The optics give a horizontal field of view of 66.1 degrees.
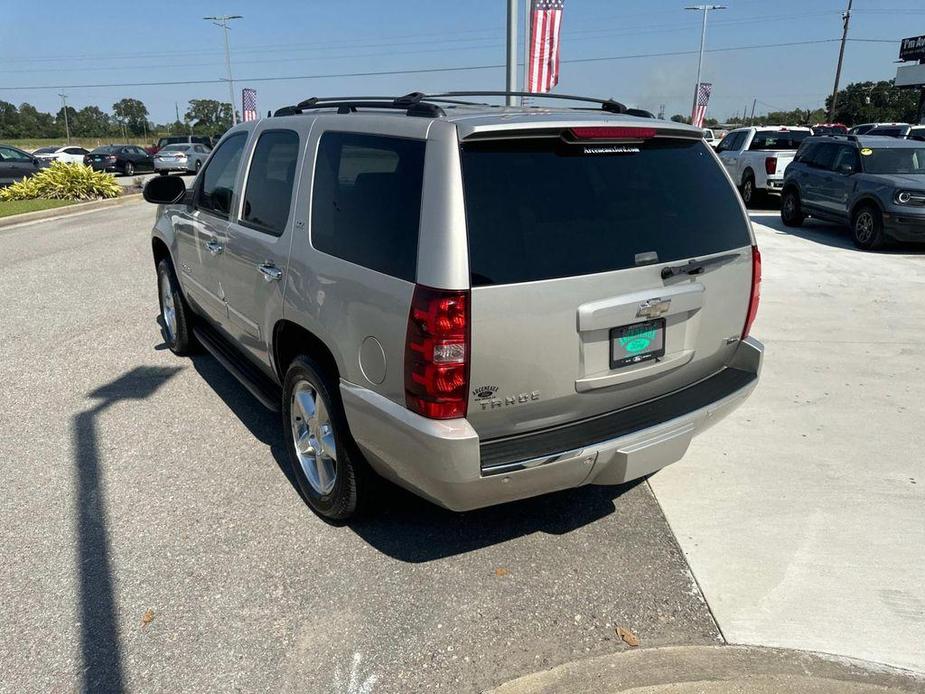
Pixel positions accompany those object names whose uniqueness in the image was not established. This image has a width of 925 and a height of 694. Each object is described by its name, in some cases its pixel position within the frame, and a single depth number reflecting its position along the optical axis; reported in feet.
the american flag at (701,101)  100.53
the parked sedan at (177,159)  100.58
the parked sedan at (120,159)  102.22
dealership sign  174.99
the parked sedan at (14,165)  73.36
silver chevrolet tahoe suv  8.58
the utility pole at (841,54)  153.83
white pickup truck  51.19
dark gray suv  34.76
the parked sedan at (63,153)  99.32
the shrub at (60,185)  62.08
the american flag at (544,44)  40.70
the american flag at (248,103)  103.65
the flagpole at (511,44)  38.07
